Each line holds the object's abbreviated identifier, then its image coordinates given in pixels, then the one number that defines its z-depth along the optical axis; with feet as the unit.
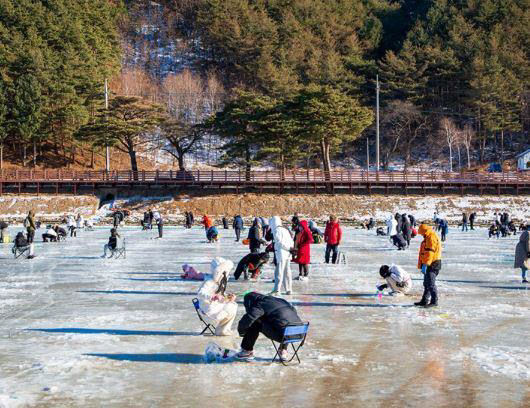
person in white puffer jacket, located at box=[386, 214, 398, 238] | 94.12
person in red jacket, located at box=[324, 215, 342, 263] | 63.16
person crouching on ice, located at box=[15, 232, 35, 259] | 73.05
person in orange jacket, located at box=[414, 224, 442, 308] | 40.22
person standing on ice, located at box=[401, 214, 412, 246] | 88.94
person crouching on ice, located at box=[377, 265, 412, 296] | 46.16
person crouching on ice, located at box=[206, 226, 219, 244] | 96.47
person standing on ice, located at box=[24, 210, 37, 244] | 78.07
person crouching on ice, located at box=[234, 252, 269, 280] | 54.75
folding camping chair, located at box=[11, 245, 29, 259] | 72.89
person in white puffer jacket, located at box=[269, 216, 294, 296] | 44.78
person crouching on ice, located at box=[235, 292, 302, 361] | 26.86
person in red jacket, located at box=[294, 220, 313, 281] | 51.78
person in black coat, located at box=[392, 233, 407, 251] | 83.87
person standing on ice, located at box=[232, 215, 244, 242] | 100.98
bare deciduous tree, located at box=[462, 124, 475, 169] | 253.24
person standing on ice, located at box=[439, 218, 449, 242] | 102.32
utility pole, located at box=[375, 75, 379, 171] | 179.49
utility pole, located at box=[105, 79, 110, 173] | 189.49
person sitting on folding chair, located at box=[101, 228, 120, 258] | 72.95
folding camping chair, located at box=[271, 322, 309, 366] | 26.61
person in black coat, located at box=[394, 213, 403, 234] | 89.69
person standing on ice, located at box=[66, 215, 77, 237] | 113.70
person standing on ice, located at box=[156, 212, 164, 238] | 106.67
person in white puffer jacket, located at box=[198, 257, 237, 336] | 32.04
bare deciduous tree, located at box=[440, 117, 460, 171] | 248.73
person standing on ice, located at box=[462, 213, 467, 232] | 134.92
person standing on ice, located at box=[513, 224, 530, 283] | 52.13
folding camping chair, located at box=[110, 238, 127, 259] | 73.54
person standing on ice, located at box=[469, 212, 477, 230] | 140.56
